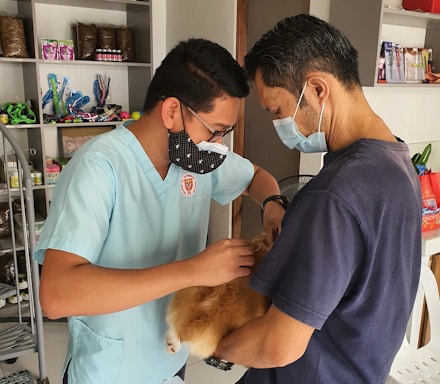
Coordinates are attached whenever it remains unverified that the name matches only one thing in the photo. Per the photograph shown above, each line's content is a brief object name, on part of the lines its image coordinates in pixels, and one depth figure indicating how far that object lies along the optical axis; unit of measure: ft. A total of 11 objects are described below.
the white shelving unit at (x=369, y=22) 7.20
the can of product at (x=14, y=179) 9.34
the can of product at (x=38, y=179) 9.41
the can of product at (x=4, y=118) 8.93
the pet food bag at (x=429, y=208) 7.27
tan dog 3.06
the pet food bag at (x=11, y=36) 8.75
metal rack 6.96
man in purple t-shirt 2.40
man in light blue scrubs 2.78
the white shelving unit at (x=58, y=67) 9.20
